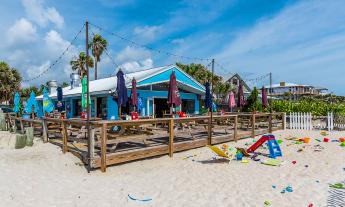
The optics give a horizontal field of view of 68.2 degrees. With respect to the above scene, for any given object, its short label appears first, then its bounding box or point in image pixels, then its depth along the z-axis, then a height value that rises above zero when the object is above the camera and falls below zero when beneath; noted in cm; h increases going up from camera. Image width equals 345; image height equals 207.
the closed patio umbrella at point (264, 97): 1797 +49
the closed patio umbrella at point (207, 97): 1591 +41
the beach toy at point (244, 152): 901 -171
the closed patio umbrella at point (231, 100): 1817 +28
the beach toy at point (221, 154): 813 -160
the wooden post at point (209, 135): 1070 -133
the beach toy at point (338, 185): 562 -184
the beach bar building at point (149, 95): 1686 +66
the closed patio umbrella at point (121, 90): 1128 +64
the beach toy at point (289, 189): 544 -185
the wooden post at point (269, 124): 1461 -116
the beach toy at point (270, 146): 875 -149
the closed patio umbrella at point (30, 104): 1517 +4
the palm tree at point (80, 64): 3816 +620
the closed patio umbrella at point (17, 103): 1762 +12
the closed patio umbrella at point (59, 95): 1689 +64
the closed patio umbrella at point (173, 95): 1209 +44
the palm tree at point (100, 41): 3649 +925
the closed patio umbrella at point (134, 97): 1264 +36
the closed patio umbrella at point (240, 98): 1711 +40
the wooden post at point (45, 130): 1091 -109
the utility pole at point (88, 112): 697 -22
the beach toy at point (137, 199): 503 -189
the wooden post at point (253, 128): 1318 -127
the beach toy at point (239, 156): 834 -171
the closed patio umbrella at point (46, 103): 1459 +9
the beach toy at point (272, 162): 772 -180
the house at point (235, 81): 4472 +415
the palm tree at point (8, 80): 3294 +334
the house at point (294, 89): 7281 +434
